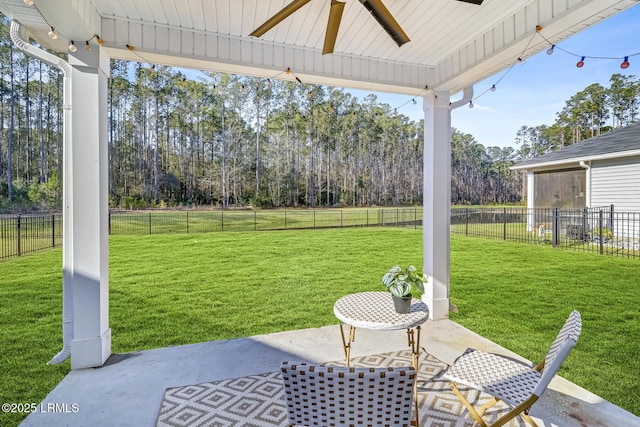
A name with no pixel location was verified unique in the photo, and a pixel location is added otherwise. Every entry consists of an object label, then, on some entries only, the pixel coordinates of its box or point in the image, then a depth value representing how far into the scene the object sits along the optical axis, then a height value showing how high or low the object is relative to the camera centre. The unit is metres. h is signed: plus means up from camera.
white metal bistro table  1.75 -0.65
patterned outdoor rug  1.62 -1.13
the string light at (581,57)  1.74 +0.92
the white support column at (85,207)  2.12 +0.02
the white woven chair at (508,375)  1.22 -0.82
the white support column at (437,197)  3.03 +0.13
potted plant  1.86 -0.46
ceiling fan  1.38 +0.93
